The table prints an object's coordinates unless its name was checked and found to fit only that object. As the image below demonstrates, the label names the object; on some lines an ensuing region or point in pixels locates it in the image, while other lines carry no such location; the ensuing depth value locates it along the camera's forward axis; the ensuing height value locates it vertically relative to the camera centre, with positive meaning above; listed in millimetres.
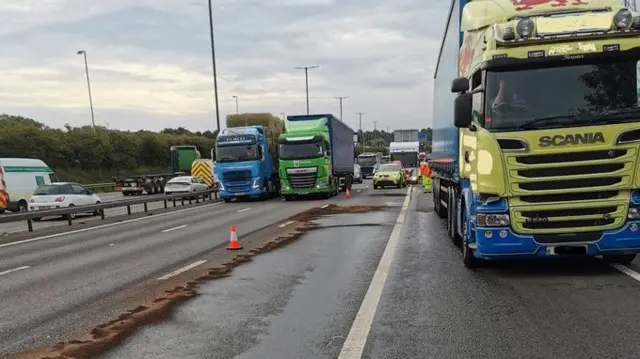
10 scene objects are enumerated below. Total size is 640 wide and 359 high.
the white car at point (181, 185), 36719 -2539
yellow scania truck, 7430 -145
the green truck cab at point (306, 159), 28672 -997
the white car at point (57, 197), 23219 -1832
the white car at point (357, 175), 54406 -3614
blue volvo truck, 29156 -1041
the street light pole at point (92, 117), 64062 +3438
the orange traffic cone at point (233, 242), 11995 -2014
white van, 25516 -1230
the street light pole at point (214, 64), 35562 +4654
